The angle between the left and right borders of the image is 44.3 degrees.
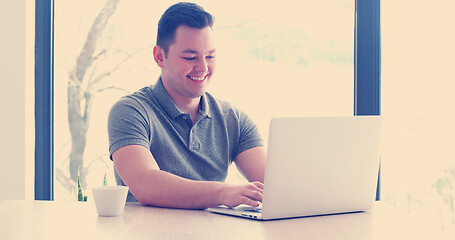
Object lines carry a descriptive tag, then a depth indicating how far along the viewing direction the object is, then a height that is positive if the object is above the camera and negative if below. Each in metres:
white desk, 1.25 -0.27
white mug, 1.50 -0.23
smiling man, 2.05 -0.01
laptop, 1.41 -0.14
